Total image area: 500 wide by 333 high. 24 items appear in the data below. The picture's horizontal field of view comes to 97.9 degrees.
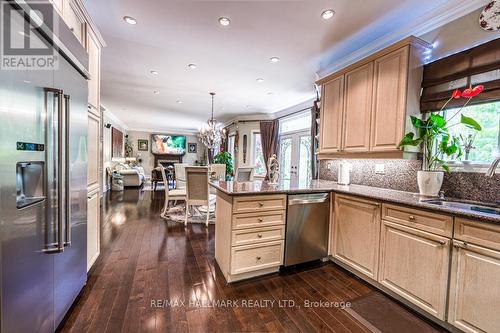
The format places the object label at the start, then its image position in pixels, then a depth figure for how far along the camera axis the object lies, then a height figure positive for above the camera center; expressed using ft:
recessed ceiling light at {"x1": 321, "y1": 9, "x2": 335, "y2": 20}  7.05 +4.90
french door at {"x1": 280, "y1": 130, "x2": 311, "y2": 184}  17.21 +0.54
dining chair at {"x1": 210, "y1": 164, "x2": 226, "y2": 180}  18.84 -1.04
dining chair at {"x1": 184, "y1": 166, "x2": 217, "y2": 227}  13.14 -1.76
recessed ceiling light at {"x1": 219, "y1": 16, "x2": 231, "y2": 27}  7.52 +4.87
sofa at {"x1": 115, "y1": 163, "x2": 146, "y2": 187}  26.43 -2.30
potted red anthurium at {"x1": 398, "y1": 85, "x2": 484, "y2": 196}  6.58 +0.69
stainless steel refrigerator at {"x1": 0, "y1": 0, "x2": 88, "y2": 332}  3.28 -0.62
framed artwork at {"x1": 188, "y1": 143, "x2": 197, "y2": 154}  40.53 +1.93
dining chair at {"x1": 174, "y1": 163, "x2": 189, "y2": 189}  16.99 -1.18
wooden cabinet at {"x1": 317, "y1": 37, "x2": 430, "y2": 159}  7.24 +2.38
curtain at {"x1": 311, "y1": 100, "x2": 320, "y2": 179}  13.76 +1.33
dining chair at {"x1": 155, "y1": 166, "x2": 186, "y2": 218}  14.83 -2.55
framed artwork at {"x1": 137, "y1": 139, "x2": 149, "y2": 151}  37.32 +2.06
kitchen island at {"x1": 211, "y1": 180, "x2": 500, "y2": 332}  4.77 -2.30
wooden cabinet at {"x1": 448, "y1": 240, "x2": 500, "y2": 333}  4.53 -2.67
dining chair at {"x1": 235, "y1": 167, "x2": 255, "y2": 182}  13.94 -0.86
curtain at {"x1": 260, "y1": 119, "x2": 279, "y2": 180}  20.64 +2.31
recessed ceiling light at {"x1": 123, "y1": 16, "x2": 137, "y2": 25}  7.57 +4.83
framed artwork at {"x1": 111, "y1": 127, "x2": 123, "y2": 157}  27.12 +1.78
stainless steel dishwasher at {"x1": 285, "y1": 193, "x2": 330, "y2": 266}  7.89 -2.46
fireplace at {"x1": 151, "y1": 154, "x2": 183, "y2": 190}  38.24 -0.24
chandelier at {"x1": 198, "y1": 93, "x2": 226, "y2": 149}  18.98 +2.25
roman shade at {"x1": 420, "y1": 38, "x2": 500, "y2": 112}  5.93 +2.74
